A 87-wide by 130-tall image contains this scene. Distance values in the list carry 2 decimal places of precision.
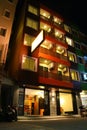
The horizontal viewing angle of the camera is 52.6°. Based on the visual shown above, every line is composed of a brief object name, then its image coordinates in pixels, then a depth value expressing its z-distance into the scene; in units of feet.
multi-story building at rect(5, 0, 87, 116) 40.12
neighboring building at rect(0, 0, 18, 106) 36.65
